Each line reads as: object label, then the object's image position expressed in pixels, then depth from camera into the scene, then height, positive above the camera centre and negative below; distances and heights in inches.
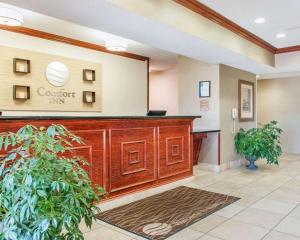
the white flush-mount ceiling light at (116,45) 189.3 +48.7
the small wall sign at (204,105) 230.3 +7.4
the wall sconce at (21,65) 171.8 +31.8
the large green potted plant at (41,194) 55.9 -17.1
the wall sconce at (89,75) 213.2 +31.6
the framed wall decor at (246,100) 250.3 +12.2
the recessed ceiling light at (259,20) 160.4 +55.3
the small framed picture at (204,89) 228.6 +21.1
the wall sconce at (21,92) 172.7 +14.8
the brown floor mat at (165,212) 114.0 -47.6
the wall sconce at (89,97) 215.0 +14.2
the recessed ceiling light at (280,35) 190.9 +55.2
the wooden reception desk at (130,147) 123.6 -17.9
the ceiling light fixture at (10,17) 132.4 +48.8
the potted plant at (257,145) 225.5 -26.3
